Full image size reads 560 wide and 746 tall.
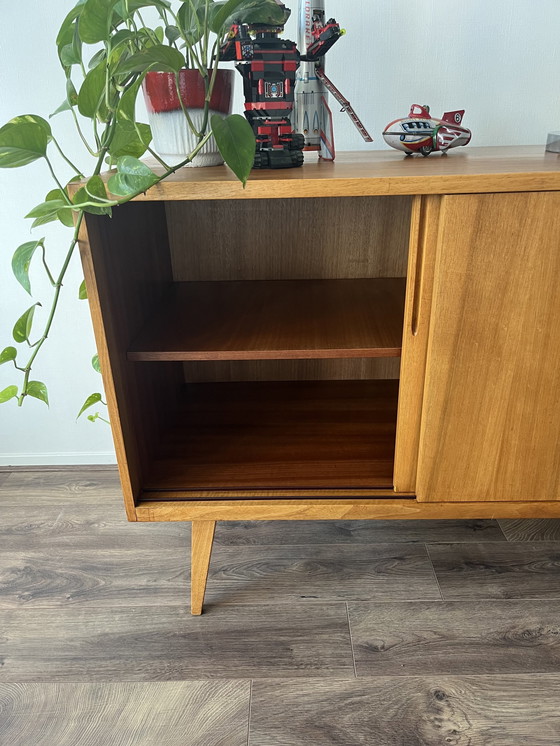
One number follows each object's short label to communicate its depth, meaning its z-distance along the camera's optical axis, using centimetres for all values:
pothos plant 61
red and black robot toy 77
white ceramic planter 76
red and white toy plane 90
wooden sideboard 71
